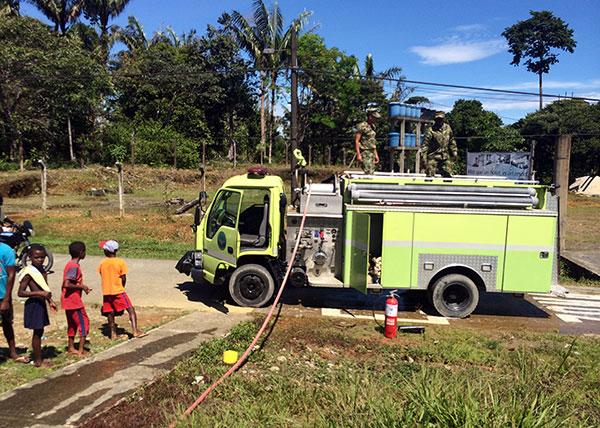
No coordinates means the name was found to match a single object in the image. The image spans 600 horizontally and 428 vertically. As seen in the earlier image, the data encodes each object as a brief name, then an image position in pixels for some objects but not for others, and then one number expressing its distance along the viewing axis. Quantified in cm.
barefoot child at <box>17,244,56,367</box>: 580
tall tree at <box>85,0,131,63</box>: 3852
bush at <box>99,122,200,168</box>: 3606
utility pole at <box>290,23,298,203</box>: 1572
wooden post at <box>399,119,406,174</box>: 1226
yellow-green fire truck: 834
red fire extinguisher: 743
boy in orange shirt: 682
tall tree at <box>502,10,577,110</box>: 6203
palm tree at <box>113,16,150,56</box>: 4299
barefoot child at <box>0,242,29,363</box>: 582
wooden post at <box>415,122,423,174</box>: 1134
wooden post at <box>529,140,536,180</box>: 1878
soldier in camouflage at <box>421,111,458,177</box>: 1031
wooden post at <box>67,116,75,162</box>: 3434
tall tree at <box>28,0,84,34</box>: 3700
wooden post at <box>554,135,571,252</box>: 1209
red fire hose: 454
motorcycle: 1036
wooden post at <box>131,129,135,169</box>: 3291
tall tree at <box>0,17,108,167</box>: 2966
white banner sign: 2212
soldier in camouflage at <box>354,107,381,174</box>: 1045
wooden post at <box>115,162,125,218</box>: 1808
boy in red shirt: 626
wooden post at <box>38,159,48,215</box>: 1808
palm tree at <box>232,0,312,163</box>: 3488
